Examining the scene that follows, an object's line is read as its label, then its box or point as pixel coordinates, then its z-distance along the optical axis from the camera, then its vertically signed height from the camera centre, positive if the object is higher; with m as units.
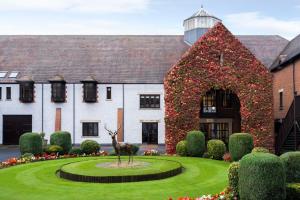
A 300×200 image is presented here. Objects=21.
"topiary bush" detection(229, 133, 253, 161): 24.78 -2.80
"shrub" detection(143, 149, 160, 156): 30.98 -4.17
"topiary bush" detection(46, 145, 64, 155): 31.03 -3.89
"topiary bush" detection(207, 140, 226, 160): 27.78 -3.50
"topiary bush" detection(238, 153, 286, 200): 12.25 -2.47
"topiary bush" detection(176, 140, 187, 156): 29.94 -3.70
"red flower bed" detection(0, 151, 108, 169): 25.68 -4.22
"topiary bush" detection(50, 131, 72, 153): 32.09 -3.23
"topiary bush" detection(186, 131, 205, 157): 29.09 -3.17
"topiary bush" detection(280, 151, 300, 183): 14.06 -2.37
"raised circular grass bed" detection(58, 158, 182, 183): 18.73 -3.69
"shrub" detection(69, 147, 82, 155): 31.56 -4.10
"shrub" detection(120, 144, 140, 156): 31.73 -4.00
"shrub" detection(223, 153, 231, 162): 26.67 -3.93
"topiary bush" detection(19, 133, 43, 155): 29.53 -3.22
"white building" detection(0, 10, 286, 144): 43.19 +0.02
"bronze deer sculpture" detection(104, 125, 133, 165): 20.94 -2.49
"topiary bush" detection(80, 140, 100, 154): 31.81 -3.78
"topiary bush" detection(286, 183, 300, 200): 13.43 -3.18
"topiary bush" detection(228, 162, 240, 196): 13.91 -2.78
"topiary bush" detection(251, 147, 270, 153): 21.75 -2.74
